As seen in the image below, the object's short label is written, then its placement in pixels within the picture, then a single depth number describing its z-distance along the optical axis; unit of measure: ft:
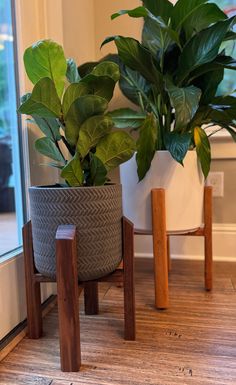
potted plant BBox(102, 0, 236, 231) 2.97
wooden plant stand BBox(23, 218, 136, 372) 2.20
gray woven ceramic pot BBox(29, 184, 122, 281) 2.42
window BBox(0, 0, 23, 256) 3.09
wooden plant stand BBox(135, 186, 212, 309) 3.25
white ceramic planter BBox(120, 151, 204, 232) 3.40
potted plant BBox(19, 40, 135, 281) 2.35
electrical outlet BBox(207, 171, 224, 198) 4.98
